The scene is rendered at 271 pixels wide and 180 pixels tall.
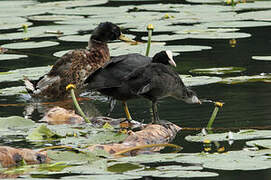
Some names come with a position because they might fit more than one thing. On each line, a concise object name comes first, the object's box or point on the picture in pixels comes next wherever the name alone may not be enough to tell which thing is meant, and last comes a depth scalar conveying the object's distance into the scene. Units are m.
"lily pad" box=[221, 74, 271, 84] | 17.12
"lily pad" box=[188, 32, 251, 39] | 22.83
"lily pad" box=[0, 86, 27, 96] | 17.36
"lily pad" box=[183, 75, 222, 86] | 16.88
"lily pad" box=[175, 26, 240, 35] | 24.00
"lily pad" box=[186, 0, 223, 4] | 31.28
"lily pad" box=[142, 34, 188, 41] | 23.02
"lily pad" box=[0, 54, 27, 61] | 21.30
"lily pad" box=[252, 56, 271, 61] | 19.31
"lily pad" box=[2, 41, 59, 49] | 22.91
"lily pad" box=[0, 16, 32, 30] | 27.72
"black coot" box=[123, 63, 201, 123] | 12.45
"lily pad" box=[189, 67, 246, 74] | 18.34
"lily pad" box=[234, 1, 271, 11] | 29.11
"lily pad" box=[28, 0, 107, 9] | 33.12
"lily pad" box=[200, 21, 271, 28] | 24.59
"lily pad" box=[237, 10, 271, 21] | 26.27
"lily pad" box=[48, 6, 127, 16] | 29.66
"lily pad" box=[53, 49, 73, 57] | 21.12
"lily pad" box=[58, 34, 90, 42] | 23.45
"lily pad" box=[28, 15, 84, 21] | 28.78
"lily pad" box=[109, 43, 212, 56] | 20.89
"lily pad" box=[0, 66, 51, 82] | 18.53
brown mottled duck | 17.55
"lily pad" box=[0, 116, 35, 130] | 12.74
